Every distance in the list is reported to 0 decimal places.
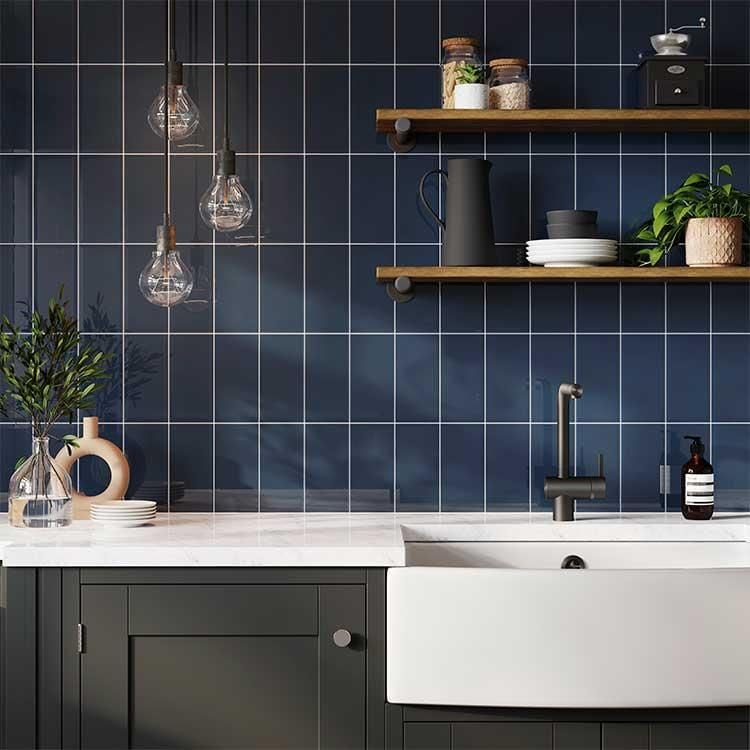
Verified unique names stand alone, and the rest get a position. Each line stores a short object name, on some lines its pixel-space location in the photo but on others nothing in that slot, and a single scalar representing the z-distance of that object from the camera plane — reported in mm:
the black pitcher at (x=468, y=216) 2629
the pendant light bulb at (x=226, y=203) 2521
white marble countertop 2182
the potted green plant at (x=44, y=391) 2436
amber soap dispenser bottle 2625
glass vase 2424
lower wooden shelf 2549
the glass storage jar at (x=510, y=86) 2639
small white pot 2607
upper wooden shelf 2598
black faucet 2547
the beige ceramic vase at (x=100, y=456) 2666
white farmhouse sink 2131
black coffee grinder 2617
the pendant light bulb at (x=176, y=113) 2521
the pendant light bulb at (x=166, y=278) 2523
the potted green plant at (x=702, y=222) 2584
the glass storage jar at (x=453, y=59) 2643
